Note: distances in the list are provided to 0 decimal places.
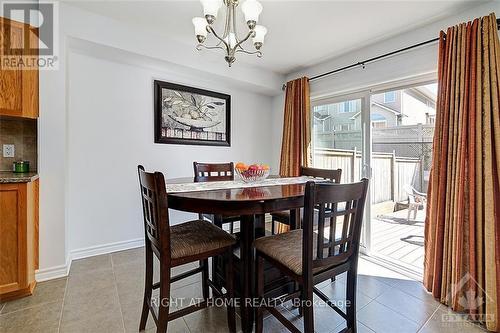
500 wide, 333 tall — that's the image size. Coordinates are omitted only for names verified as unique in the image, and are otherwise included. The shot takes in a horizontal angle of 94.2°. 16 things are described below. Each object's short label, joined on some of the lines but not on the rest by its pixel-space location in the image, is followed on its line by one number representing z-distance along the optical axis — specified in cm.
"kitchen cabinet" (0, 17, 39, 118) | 183
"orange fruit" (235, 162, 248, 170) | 191
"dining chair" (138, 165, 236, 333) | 124
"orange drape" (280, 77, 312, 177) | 327
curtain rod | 214
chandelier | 151
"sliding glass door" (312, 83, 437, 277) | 241
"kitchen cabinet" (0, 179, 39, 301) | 172
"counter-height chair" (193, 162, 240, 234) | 226
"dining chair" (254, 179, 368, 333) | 114
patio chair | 246
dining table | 126
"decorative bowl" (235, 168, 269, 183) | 194
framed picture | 293
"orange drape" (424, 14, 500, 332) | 165
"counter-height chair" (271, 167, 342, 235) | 223
